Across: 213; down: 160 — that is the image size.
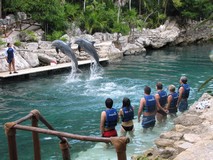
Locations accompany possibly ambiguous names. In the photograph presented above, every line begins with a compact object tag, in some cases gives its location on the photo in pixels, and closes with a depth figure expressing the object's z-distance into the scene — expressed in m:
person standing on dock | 16.82
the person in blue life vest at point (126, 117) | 8.34
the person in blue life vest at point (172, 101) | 10.05
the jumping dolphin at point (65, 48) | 16.53
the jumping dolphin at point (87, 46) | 17.02
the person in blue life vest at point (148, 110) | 8.95
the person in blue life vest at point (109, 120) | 7.72
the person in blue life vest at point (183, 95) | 10.63
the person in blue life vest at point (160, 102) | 9.68
